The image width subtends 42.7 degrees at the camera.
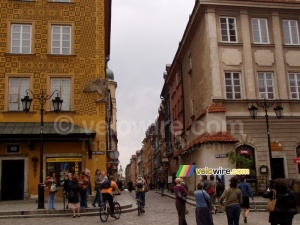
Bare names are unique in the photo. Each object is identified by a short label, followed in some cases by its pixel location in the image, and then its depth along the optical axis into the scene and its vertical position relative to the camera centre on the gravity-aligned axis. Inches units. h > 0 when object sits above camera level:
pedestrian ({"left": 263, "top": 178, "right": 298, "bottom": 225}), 297.3 -28.1
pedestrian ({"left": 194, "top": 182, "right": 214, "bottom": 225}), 381.1 -36.2
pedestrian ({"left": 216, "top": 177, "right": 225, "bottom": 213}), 750.5 -31.4
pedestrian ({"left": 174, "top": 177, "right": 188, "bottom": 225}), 459.1 -31.0
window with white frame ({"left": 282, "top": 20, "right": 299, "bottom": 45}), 1021.2 +363.7
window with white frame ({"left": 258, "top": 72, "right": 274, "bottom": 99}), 968.9 +213.8
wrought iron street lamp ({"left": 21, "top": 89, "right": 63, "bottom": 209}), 695.1 +57.5
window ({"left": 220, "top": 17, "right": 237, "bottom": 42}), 992.7 +366.1
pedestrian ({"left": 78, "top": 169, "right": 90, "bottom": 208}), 692.1 -26.0
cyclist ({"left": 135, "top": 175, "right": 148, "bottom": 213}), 686.0 -25.5
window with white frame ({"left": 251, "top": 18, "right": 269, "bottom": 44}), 1004.6 +364.8
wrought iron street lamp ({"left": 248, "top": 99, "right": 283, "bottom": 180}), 825.5 +127.1
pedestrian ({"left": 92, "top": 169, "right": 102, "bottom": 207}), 710.1 -16.7
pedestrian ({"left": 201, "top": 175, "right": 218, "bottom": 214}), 675.0 -26.4
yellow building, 876.0 +216.0
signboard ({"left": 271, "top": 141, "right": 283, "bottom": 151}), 944.9 +58.1
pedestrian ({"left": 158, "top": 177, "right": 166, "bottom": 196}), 1337.1 -38.7
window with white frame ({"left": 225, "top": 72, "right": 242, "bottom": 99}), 960.3 +214.4
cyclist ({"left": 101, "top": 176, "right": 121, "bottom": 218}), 583.2 -30.4
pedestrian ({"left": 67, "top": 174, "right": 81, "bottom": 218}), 629.0 -29.1
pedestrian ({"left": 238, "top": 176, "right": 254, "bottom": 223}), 546.3 -35.0
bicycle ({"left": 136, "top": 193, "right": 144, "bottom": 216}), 657.0 -54.4
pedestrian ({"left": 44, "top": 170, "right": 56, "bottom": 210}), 681.6 -11.7
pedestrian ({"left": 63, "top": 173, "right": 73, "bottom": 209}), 653.9 -13.3
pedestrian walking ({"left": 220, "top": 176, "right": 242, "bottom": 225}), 404.2 -33.2
